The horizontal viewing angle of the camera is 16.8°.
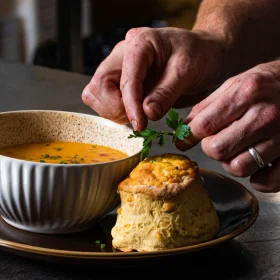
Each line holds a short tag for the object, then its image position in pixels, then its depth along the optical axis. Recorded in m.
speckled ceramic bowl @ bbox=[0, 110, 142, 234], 0.70
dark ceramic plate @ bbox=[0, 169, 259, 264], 0.65
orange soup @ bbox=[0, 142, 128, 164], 0.76
